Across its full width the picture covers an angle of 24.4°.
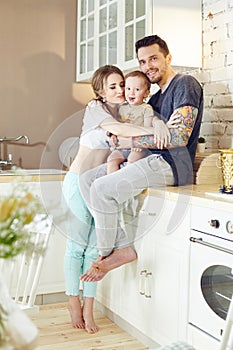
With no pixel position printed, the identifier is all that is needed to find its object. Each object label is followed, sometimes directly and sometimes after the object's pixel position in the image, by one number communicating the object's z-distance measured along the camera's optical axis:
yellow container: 2.71
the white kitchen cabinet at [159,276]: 2.65
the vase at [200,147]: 3.31
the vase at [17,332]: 1.06
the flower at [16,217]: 1.04
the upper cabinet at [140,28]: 3.28
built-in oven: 2.34
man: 2.91
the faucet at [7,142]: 4.07
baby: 3.03
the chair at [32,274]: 2.42
